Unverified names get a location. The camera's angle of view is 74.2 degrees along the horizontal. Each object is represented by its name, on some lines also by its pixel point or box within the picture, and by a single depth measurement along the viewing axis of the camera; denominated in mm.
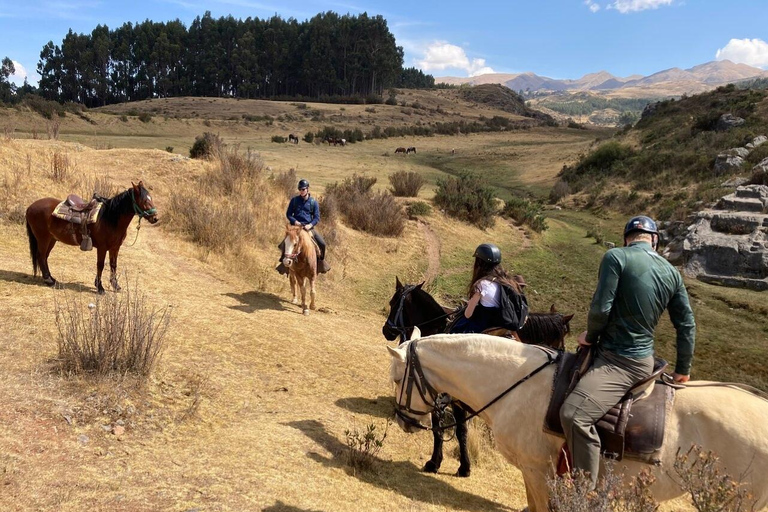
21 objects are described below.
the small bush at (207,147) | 19250
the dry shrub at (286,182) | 18344
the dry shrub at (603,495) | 2973
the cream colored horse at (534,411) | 3395
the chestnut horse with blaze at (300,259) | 9812
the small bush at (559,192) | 32969
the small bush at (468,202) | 21422
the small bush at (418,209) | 20578
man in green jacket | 3445
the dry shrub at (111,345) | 5148
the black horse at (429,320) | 6734
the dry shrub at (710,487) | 2918
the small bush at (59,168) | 13525
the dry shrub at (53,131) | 20469
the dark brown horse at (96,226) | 8289
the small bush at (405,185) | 23328
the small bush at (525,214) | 22375
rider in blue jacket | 10445
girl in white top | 5094
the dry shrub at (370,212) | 18219
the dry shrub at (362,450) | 4996
